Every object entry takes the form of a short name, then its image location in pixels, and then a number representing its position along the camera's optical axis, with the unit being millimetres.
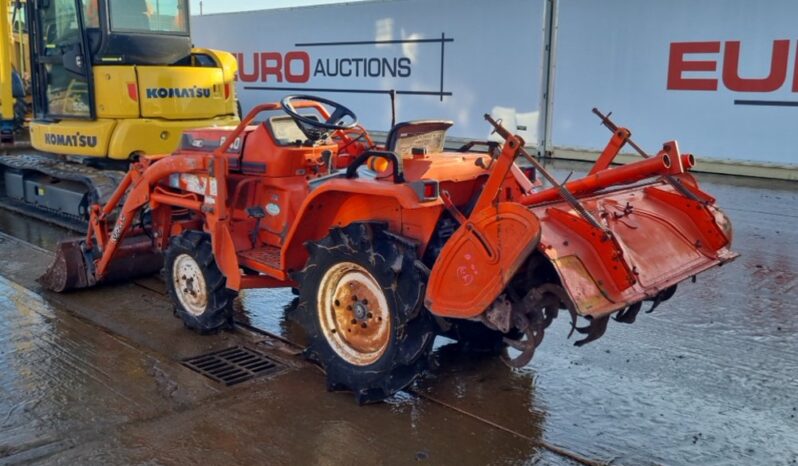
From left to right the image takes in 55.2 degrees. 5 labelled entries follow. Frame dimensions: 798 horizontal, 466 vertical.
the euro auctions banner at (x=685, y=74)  11305
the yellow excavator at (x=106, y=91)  8367
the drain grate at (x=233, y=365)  4539
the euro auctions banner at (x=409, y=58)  13742
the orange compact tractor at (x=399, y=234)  3553
